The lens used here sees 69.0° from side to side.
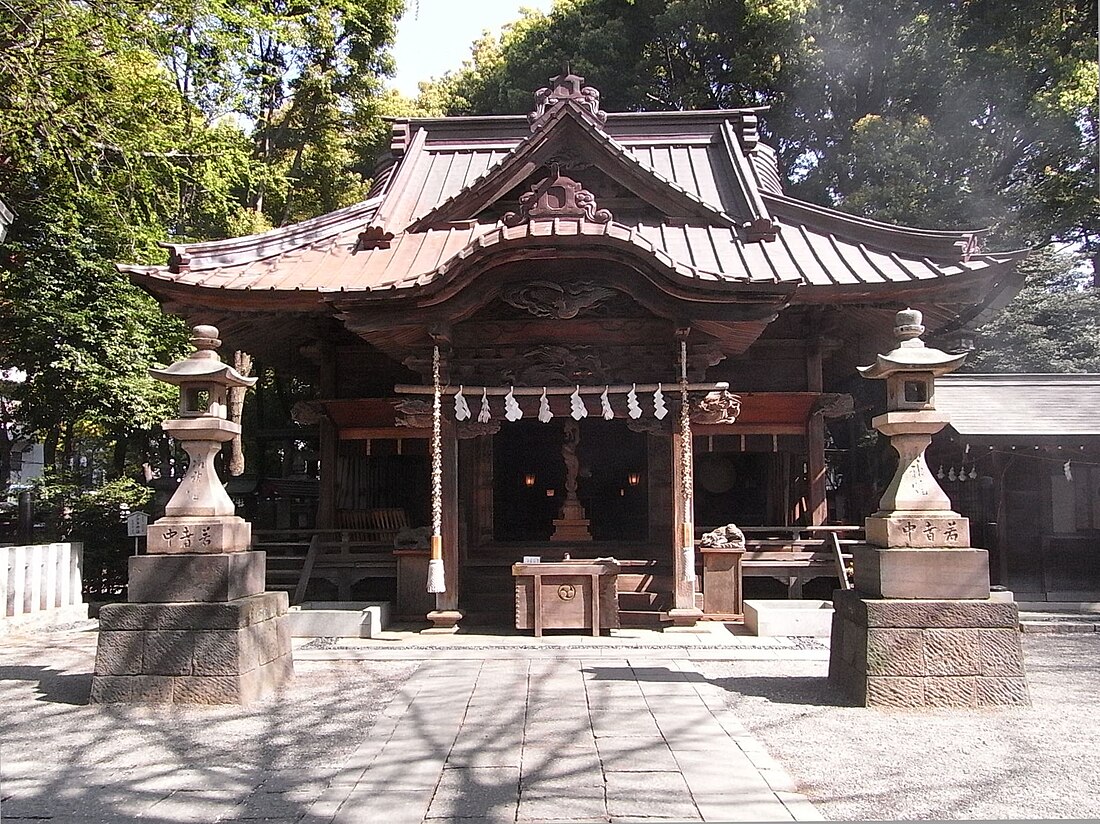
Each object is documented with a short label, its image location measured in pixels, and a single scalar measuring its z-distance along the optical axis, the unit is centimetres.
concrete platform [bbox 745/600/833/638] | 959
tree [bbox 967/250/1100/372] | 1977
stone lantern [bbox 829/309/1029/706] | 610
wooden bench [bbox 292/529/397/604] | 1143
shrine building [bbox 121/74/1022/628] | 942
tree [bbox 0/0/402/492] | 1154
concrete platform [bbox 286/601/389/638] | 965
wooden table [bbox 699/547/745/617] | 1044
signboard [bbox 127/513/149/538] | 1240
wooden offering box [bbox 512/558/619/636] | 934
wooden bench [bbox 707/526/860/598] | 1116
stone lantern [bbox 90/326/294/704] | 637
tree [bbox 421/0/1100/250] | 2020
